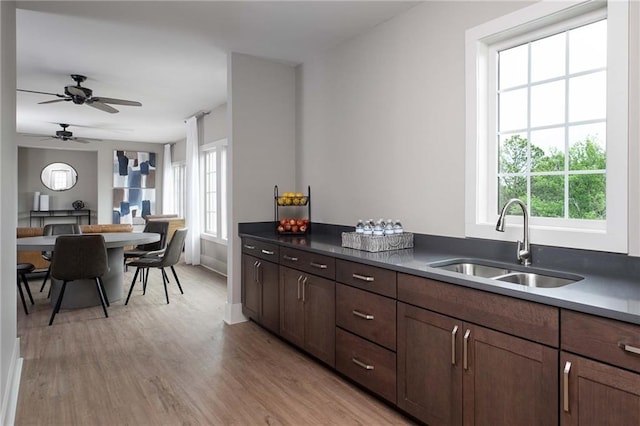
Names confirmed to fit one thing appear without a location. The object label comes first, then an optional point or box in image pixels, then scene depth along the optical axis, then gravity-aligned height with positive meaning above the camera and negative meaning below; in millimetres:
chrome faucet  2055 -161
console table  9289 -138
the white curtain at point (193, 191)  6969 +296
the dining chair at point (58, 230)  5320 -289
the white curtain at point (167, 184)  9812 +586
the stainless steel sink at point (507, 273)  1931 -340
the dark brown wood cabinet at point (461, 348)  1334 -611
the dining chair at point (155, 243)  5644 -505
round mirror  9489 +751
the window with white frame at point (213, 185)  6223 +387
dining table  4285 -784
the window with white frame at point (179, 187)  9195 +482
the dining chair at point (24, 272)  4230 -683
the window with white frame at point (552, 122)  1828 +462
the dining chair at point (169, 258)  4570 -569
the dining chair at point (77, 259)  3854 -495
